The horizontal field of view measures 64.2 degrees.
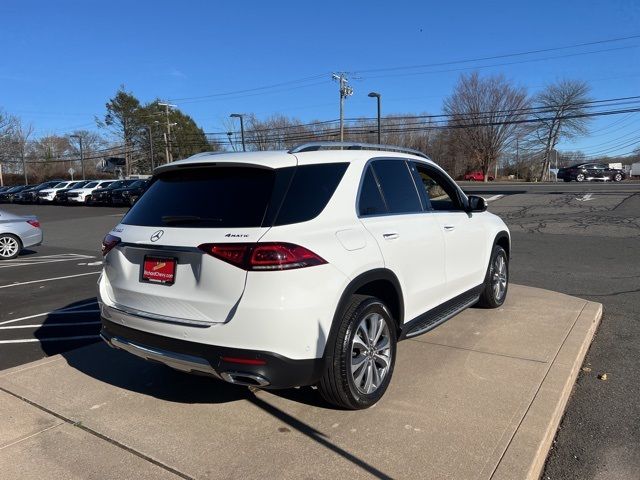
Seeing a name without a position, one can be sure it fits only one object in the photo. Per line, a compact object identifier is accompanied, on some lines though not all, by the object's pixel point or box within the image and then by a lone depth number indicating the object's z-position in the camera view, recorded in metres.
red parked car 68.64
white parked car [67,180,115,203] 39.12
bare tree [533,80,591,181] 59.97
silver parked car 11.88
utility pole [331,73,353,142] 45.88
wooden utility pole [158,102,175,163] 67.64
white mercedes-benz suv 2.95
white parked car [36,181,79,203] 42.28
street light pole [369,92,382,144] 34.84
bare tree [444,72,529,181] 59.00
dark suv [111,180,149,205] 34.97
